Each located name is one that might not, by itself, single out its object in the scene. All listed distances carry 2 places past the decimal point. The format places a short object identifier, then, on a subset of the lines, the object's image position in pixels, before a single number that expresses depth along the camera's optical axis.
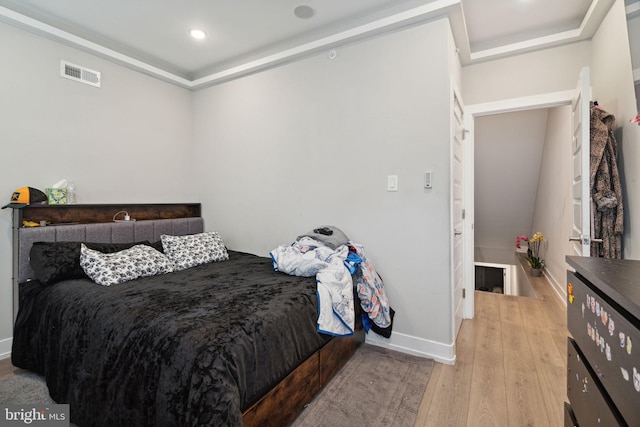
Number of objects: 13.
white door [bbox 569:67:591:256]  1.82
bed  1.18
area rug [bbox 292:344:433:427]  1.59
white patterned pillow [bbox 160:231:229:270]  2.57
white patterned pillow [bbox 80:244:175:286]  2.02
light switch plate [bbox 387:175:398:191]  2.34
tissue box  2.39
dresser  0.59
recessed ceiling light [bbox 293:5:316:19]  2.29
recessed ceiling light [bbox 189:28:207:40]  2.60
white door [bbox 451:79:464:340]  2.24
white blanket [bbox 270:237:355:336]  1.86
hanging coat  1.95
